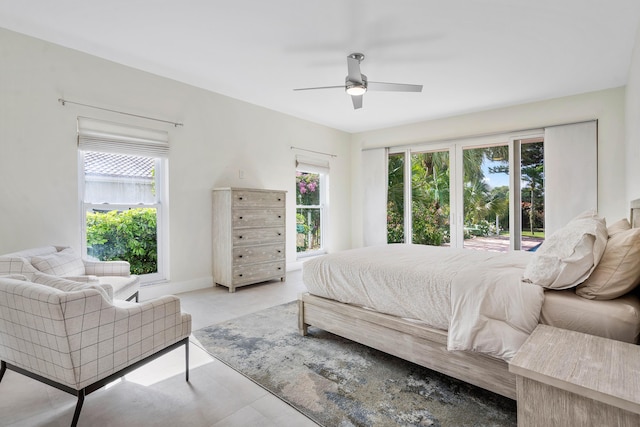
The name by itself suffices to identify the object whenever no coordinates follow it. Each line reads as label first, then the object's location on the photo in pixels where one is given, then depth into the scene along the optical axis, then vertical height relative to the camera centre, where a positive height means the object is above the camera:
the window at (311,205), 5.75 +0.08
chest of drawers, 4.13 -0.36
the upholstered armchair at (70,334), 1.47 -0.61
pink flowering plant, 5.75 +0.39
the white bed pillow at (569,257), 1.55 -0.25
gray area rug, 1.71 -1.10
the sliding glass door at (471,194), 4.75 +0.24
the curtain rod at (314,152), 5.47 +1.06
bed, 1.50 -0.50
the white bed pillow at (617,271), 1.48 -0.30
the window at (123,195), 3.39 +0.18
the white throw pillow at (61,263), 2.43 -0.42
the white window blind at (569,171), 4.16 +0.49
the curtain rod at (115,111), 3.13 +1.08
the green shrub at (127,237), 3.48 -0.30
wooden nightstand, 0.94 -0.54
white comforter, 1.63 -0.50
